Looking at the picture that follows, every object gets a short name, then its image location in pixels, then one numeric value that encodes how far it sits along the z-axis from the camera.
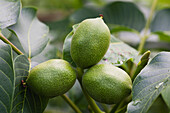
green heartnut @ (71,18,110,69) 0.48
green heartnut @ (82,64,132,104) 0.47
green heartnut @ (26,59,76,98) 0.47
